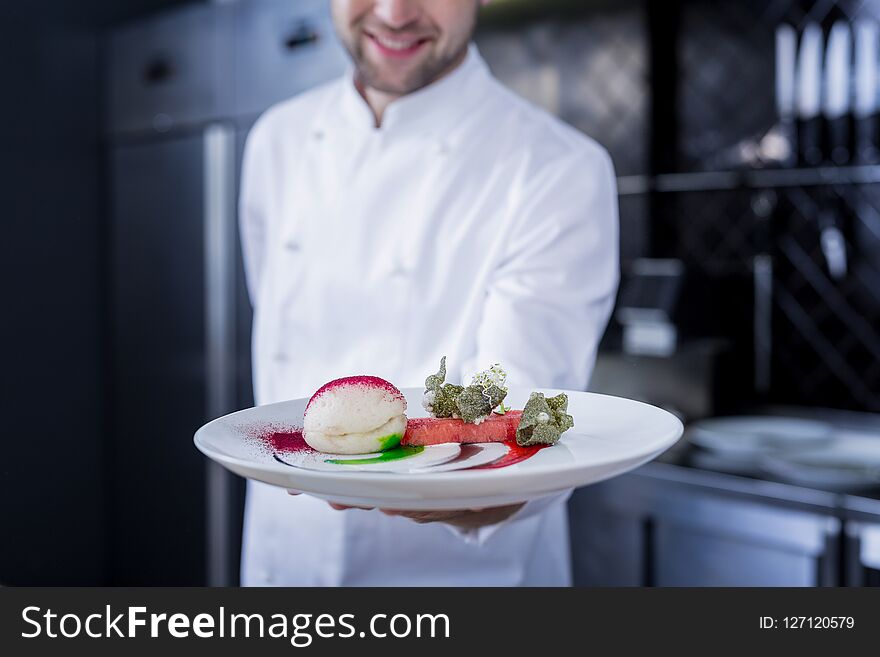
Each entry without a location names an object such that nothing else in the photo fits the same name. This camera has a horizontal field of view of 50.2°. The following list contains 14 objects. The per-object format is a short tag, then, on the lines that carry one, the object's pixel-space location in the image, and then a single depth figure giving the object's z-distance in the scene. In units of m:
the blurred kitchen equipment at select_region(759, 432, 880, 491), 1.29
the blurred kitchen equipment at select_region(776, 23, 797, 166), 1.67
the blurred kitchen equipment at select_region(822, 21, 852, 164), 1.61
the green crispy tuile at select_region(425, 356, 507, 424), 0.62
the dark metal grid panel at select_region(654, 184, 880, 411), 1.66
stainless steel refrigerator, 1.68
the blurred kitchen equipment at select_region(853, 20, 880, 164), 1.58
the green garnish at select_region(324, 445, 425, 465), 0.58
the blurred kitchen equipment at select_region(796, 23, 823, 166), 1.63
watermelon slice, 0.62
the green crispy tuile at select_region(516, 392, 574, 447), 0.60
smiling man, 0.84
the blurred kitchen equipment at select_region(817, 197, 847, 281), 1.67
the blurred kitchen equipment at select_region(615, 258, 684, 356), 1.54
